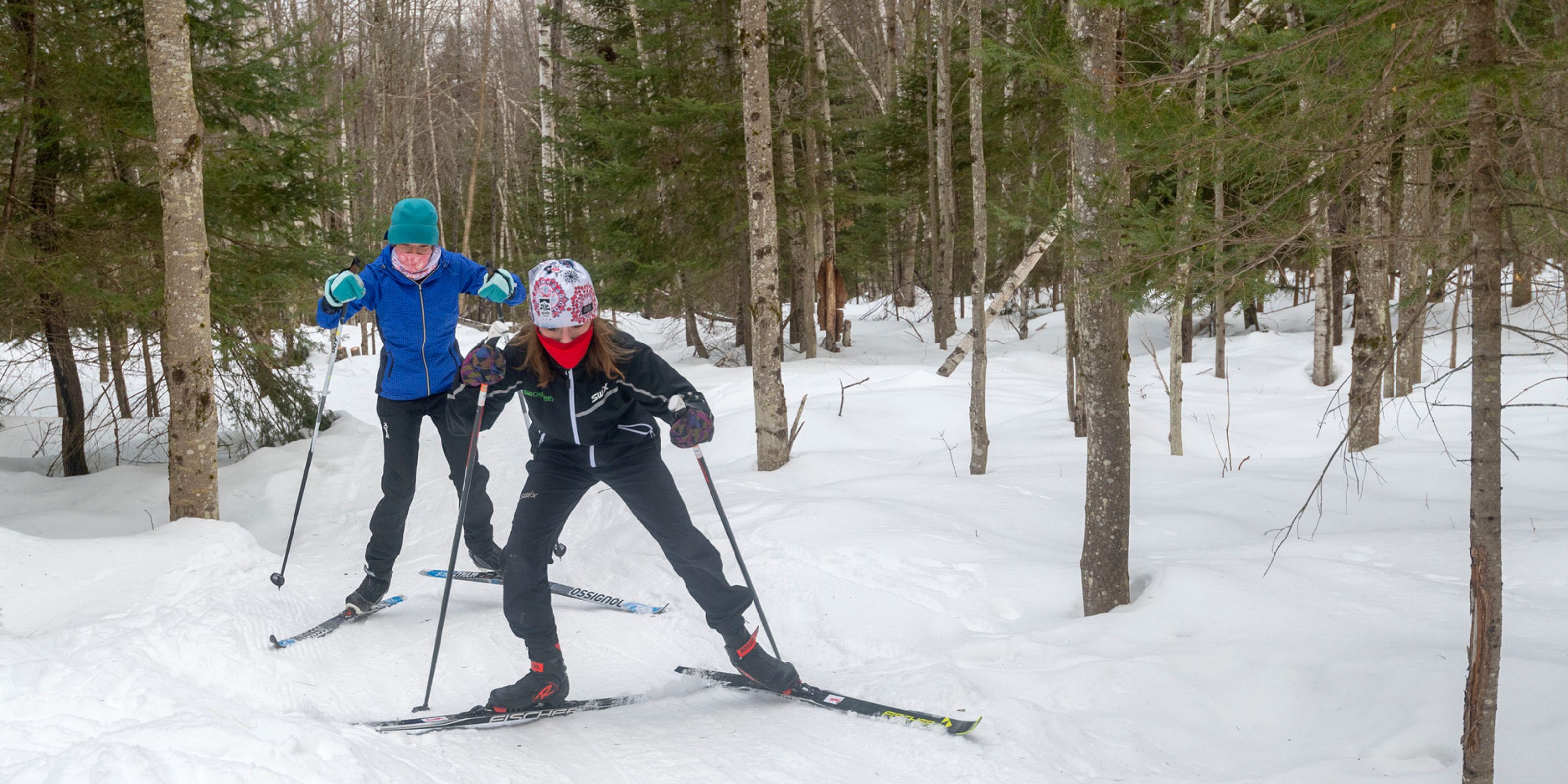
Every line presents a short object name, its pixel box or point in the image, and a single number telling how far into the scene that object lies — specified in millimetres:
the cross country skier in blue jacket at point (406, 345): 5305
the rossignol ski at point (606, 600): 5418
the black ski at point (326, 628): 4766
